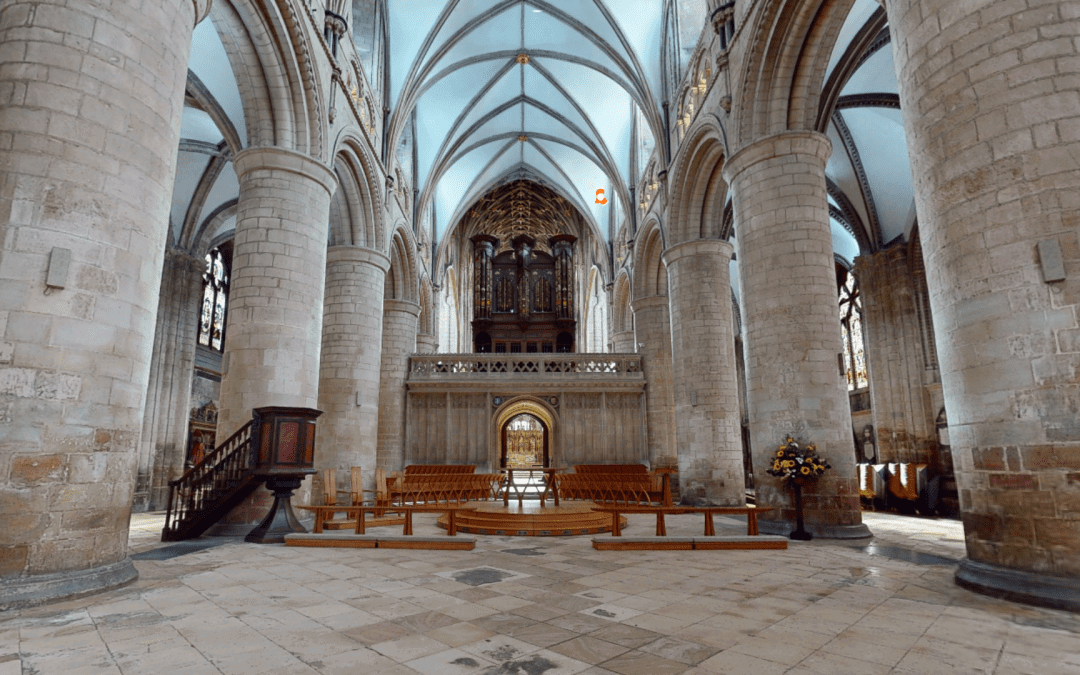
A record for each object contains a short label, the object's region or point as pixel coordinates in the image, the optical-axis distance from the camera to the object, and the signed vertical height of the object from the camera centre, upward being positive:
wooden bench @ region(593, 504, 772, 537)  6.95 -0.76
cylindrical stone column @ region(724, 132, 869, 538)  8.24 +1.84
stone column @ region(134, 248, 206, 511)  15.04 +2.08
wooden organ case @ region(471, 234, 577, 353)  31.34 +8.13
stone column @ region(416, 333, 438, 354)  24.80 +4.71
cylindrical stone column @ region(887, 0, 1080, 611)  4.14 +1.30
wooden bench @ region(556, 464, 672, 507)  11.48 -0.68
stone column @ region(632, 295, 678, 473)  18.16 +2.45
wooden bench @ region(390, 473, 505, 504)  11.16 -0.71
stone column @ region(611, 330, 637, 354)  24.22 +4.51
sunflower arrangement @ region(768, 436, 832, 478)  7.81 -0.18
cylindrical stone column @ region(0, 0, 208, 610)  4.24 +1.38
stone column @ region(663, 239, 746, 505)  13.02 +1.70
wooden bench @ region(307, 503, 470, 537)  7.08 -0.79
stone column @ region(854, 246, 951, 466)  15.48 +2.29
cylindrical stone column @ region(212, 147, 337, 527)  8.62 +2.51
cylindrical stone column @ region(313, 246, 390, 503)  13.31 +2.14
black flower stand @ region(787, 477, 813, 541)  7.73 -0.91
